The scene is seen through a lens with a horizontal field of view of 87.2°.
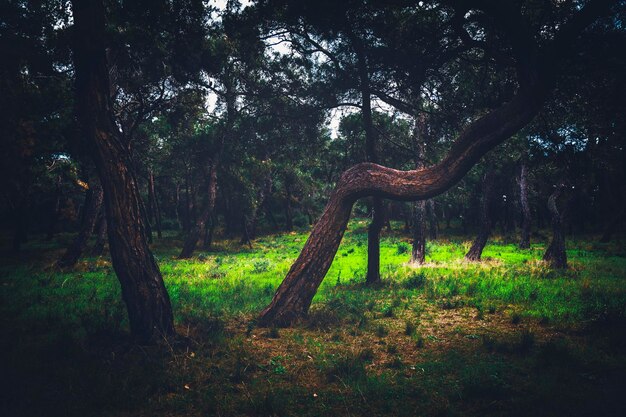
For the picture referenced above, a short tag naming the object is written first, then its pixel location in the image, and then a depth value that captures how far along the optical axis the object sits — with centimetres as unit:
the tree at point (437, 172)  561
